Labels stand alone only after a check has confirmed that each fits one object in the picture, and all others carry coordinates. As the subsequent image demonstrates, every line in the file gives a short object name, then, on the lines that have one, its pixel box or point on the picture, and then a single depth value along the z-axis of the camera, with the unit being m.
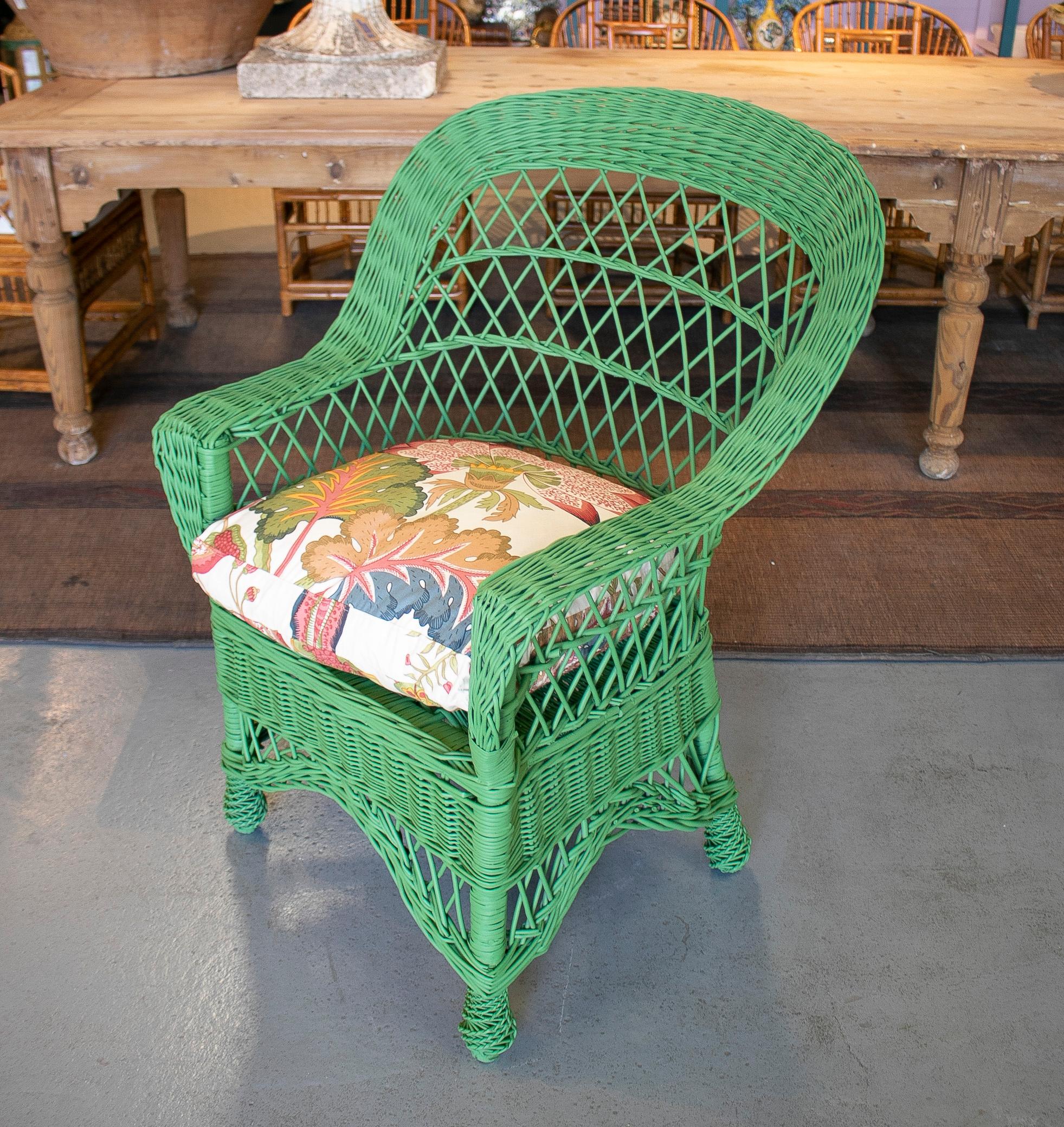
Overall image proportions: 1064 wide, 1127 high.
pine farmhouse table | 2.40
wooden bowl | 2.76
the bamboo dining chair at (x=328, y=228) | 3.37
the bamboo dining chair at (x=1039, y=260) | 3.37
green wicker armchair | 1.32
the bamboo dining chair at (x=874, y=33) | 3.51
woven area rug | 2.24
